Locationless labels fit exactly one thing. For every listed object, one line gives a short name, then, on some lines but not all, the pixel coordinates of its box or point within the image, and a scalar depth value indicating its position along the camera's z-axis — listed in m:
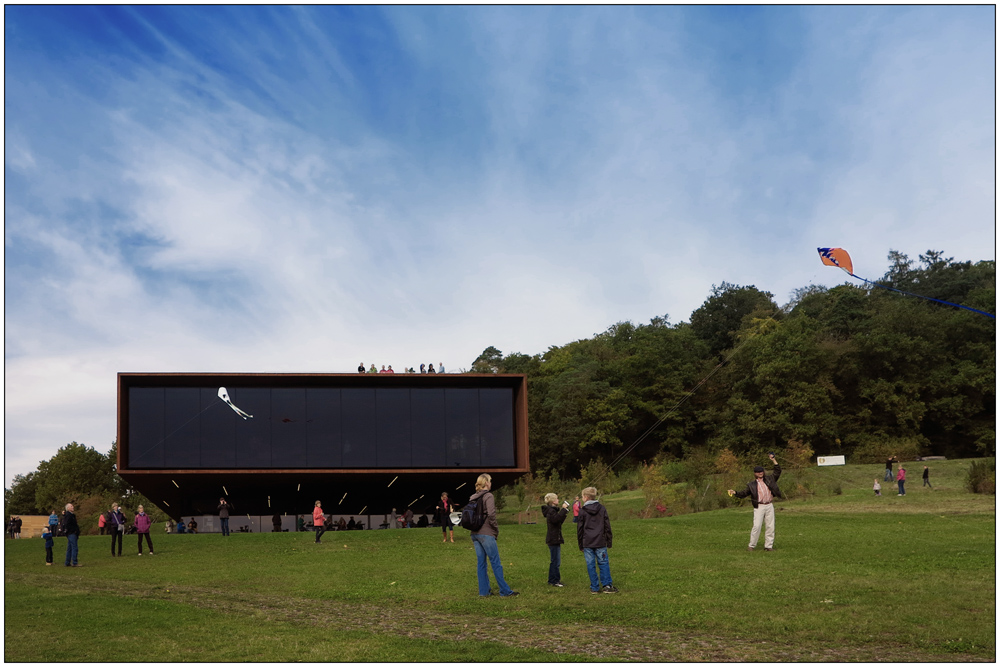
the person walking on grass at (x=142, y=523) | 22.23
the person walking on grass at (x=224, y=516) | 29.55
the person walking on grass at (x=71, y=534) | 19.72
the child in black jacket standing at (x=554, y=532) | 13.23
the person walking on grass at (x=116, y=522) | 22.28
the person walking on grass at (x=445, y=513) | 23.70
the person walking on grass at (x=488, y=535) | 11.89
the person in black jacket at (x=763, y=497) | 16.66
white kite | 41.28
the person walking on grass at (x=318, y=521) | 24.53
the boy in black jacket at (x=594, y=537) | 12.11
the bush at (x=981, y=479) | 31.83
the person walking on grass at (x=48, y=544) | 20.70
